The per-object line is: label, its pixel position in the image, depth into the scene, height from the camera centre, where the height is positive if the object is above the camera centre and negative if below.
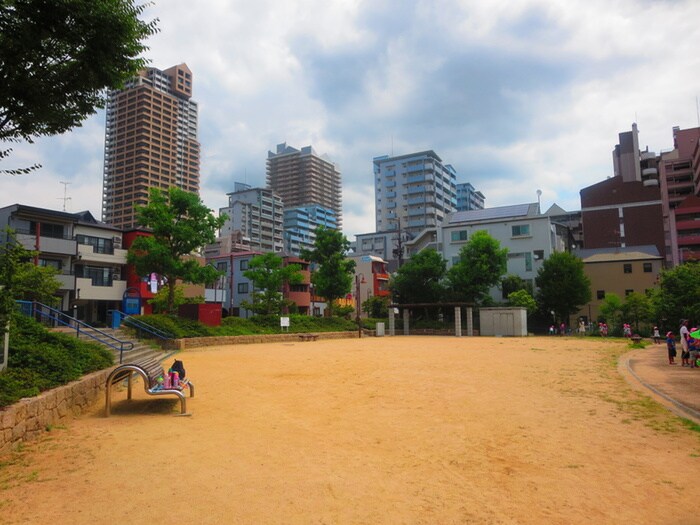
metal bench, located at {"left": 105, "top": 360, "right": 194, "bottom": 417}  9.02 -1.50
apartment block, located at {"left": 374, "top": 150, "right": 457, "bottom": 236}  101.00 +25.94
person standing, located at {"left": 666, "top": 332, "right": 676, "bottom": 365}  17.45 -1.78
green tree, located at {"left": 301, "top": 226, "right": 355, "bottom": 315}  42.03 +3.91
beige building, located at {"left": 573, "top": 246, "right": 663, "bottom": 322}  51.62 +3.40
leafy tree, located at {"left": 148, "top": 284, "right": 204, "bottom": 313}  34.28 +0.83
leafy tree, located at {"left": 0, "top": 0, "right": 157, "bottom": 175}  6.48 +3.91
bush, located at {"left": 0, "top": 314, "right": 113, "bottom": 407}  7.74 -1.05
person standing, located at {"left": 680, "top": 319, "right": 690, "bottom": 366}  16.84 -1.45
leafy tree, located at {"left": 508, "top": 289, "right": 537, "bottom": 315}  44.79 +0.51
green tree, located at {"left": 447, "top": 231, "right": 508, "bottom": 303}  46.50 +3.84
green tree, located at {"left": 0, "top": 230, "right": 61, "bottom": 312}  7.09 +0.69
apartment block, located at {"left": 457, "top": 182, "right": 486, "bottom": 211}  127.19 +30.38
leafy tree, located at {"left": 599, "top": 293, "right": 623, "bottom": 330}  41.12 -0.65
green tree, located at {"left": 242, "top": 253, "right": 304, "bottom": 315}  39.03 +2.76
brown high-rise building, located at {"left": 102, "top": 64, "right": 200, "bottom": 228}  108.69 +40.54
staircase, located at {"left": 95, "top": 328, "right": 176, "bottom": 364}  16.33 -1.65
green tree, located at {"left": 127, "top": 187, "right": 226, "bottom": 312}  27.34 +4.39
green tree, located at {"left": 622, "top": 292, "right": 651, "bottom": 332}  38.69 -0.46
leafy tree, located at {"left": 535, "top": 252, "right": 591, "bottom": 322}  46.62 +1.96
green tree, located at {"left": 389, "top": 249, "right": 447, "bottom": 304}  49.22 +2.95
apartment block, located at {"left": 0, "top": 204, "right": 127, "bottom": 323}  33.94 +4.56
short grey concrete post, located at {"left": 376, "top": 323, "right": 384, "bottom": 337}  42.00 -2.07
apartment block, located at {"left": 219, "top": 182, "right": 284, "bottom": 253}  108.00 +22.63
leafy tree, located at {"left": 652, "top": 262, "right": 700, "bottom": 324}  17.78 +0.31
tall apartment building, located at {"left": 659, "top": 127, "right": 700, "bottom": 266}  61.47 +17.61
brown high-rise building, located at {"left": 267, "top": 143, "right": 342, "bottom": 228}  151.25 +43.94
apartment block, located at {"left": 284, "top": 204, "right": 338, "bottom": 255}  120.06 +22.17
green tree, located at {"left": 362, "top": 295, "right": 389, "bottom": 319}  52.38 +0.03
